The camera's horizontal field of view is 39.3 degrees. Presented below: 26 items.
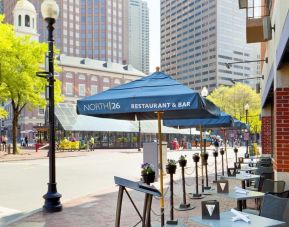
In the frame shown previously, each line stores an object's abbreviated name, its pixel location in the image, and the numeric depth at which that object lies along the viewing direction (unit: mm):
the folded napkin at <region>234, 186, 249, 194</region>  6867
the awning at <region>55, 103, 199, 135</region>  52688
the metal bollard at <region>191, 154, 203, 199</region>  11198
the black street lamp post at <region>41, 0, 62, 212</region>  9781
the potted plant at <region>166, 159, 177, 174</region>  8414
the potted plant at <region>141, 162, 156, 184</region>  6754
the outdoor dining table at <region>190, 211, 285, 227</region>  4656
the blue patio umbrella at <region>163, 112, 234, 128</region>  12250
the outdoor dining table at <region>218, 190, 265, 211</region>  6498
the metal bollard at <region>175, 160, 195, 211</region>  9633
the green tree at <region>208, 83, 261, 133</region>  72625
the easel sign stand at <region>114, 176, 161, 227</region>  4668
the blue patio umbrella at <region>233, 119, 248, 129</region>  17648
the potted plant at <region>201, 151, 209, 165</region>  12734
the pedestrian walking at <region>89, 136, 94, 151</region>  47625
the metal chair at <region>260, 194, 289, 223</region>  5148
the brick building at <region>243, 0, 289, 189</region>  6704
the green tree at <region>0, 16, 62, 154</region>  34906
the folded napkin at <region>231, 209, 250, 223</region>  4769
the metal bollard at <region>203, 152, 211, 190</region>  12717
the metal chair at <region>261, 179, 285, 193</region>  7316
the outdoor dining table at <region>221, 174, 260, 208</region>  9078
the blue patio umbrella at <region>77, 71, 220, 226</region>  6285
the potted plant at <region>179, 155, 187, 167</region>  10223
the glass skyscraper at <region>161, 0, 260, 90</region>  167000
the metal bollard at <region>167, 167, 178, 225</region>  7820
